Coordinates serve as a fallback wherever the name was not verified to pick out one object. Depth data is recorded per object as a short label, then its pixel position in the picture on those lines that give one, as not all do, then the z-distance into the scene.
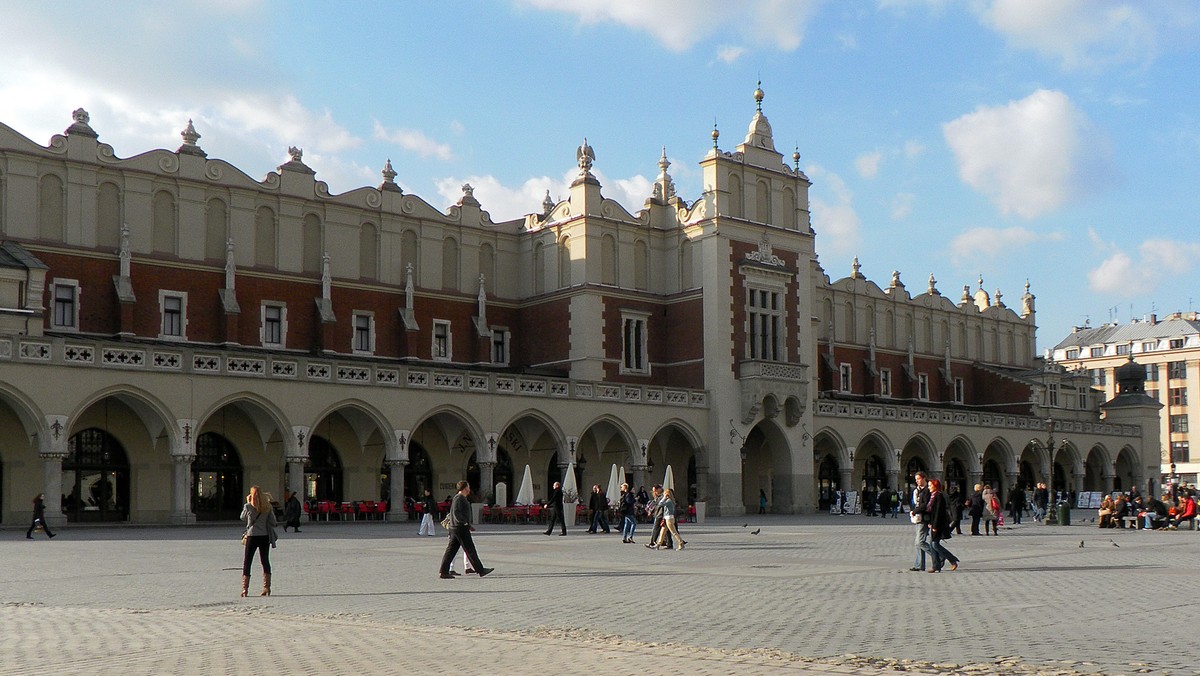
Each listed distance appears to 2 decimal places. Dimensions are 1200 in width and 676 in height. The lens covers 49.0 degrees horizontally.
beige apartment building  109.31
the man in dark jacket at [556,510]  35.04
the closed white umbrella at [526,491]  44.41
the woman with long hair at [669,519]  28.33
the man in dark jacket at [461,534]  20.34
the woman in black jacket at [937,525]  21.52
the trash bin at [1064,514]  43.25
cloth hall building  41.41
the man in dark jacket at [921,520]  21.66
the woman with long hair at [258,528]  17.91
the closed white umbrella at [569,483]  41.81
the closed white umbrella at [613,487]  45.44
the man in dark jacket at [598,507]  36.63
